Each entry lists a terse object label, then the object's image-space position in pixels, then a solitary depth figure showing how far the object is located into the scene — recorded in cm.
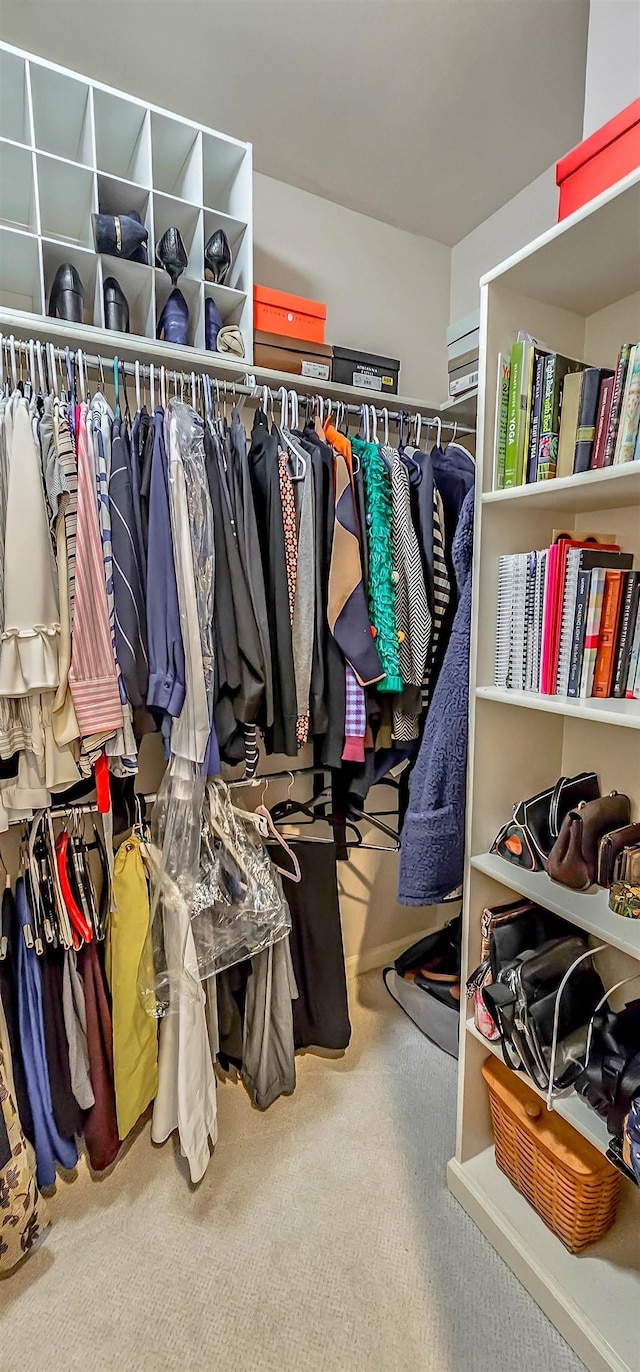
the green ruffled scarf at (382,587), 152
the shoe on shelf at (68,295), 140
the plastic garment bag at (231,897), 151
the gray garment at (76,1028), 146
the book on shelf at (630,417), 101
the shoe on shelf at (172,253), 145
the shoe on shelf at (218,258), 154
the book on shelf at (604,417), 107
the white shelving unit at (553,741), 109
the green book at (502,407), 123
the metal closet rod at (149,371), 134
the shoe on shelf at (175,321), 150
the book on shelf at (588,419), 109
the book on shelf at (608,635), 110
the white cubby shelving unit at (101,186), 135
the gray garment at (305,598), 148
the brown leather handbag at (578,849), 111
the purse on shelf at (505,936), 130
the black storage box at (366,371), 174
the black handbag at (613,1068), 104
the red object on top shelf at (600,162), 99
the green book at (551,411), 116
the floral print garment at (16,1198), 125
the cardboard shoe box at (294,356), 166
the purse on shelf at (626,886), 102
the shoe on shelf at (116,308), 143
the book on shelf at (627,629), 110
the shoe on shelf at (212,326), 158
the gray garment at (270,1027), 167
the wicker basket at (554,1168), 121
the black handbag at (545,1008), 115
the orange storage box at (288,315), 164
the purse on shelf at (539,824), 121
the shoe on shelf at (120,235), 138
